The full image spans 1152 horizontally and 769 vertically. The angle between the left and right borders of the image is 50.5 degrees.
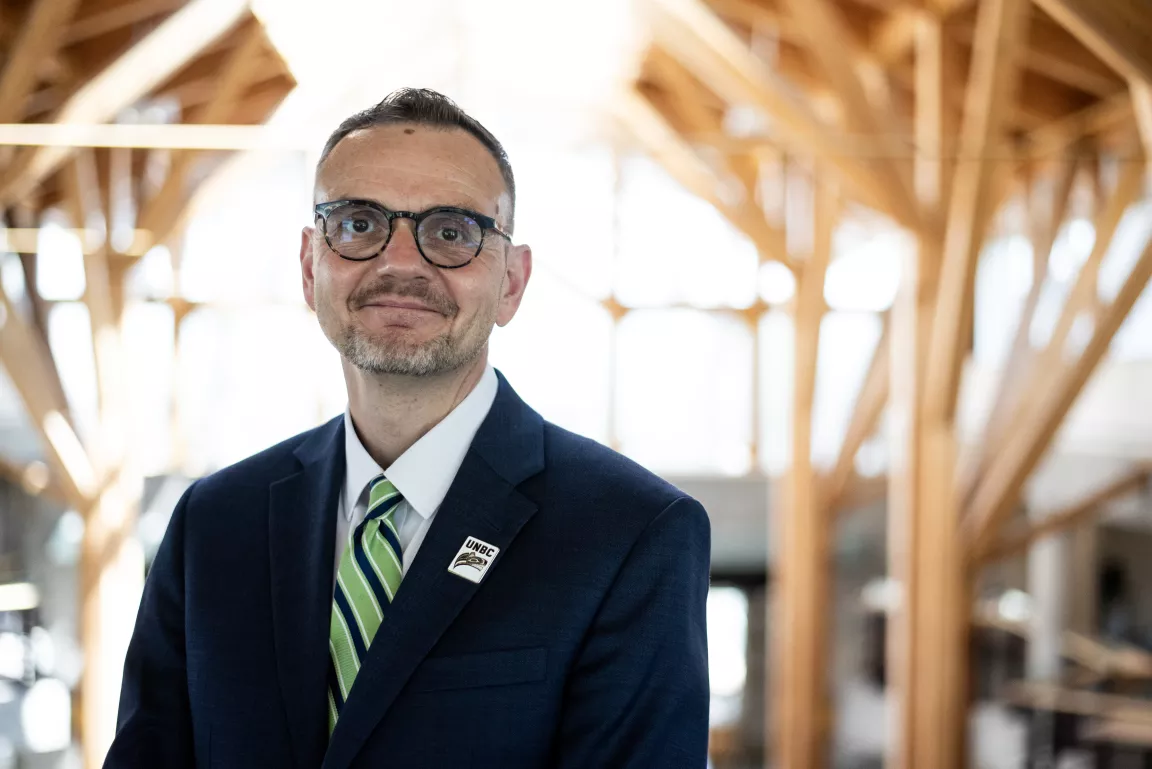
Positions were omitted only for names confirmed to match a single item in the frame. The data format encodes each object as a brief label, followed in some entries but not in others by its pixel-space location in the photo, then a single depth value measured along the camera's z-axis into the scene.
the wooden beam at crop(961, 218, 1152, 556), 6.48
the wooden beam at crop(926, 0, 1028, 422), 5.42
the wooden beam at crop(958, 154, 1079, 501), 8.81
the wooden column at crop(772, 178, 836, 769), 9.92
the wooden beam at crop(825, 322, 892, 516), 10.48
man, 1.68
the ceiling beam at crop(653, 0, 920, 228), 6.16
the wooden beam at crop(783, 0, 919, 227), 5.92
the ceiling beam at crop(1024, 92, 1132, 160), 8.38
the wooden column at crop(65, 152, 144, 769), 8.53
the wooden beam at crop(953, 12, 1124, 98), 7.73
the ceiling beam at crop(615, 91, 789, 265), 8.88
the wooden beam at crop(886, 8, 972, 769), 6.98
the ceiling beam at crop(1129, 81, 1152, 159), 5.01
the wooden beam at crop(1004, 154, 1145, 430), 7.70
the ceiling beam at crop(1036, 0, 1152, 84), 4.70
